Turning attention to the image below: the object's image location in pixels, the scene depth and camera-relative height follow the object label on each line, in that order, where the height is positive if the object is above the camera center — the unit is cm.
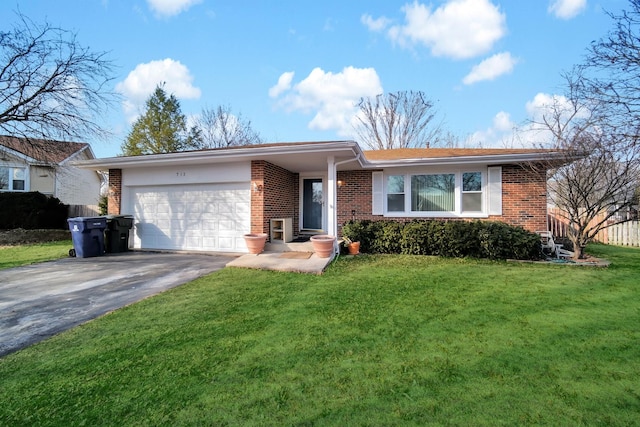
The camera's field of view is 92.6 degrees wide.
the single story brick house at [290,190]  847 +86
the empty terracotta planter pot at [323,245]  721 -65
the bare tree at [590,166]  719 +126
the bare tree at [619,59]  690 +378
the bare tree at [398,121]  2222 +721
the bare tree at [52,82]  1017 +470
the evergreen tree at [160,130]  2466 +723
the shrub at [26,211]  1424 +30
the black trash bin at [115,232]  909 -44
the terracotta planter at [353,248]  840 -83
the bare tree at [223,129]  2686 +787
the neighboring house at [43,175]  1691 +255
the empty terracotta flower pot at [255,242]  789 -63
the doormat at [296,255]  750 -94
